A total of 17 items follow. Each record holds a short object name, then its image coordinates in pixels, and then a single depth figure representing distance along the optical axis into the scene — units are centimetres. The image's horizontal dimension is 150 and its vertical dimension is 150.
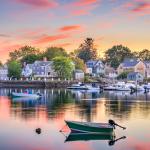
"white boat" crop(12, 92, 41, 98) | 6242
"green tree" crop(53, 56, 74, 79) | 10849
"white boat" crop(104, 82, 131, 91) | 8614
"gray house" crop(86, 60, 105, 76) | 13186
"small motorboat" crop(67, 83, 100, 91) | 8749
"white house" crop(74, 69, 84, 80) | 11567
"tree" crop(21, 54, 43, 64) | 12881
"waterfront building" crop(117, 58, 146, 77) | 12132
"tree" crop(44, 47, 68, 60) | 13072
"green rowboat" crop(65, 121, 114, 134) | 2786
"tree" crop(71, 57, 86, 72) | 12267
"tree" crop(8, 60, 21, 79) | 11195
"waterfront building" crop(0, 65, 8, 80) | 12554
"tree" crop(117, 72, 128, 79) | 11583
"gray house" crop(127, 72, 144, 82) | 11153
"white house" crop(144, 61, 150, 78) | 12493
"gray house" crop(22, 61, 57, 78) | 11659
